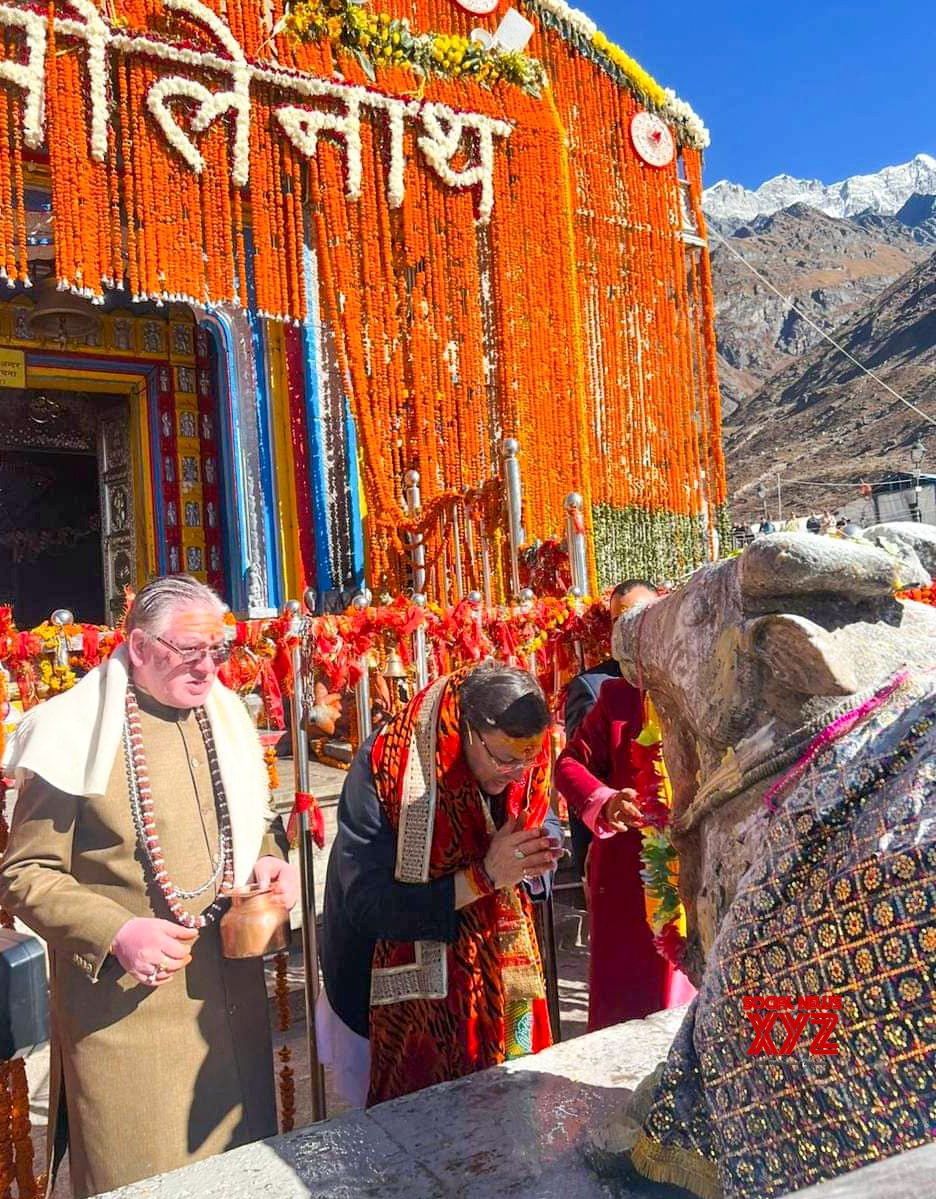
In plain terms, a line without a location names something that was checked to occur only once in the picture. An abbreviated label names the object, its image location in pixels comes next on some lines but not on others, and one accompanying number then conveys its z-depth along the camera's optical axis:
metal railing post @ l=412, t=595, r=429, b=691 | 3.41
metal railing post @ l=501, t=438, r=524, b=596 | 5.86
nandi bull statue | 1.07
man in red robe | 2.85
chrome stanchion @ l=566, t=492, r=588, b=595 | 5.24
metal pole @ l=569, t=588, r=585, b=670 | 4.06
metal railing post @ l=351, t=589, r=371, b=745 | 3.21
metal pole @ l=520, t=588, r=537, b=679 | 3.85
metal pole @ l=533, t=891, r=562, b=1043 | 2.91
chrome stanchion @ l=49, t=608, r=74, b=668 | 3.02
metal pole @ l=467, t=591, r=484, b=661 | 3.66
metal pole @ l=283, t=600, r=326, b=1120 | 2.62
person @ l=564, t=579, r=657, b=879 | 3.32
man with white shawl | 2.04
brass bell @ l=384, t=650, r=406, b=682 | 3.30
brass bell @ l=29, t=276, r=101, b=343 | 9.23
